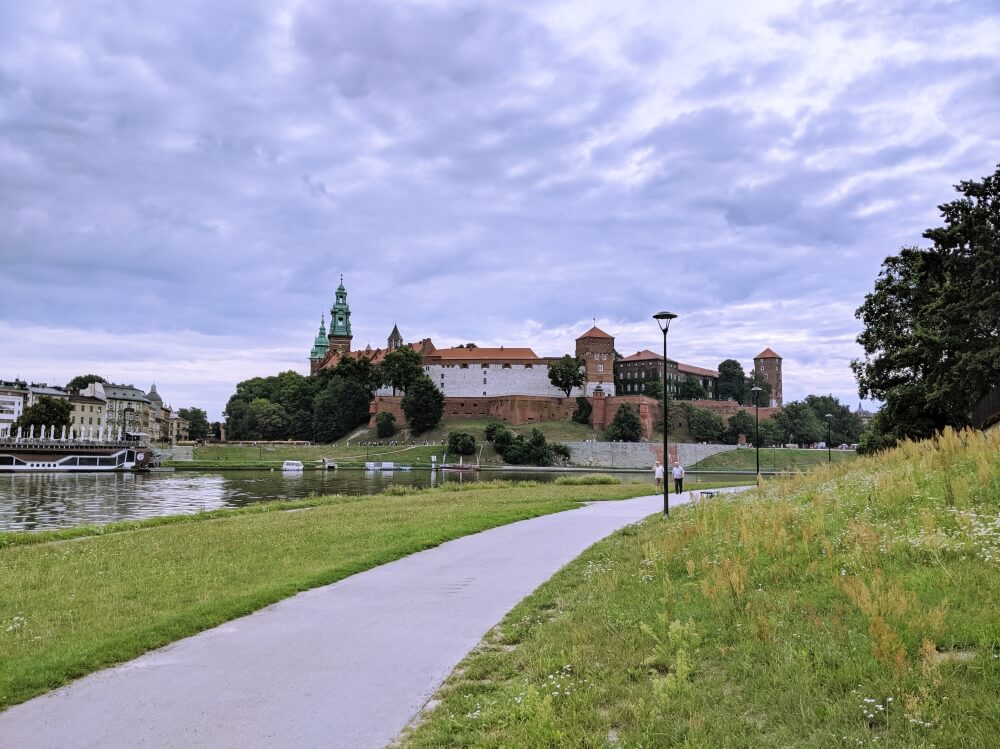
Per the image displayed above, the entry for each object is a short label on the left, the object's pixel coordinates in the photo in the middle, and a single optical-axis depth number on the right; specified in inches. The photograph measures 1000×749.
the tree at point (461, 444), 3782.0
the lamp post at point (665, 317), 716.0
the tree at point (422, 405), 4138.8
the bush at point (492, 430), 3907.5
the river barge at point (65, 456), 2933.1
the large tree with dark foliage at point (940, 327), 928.9
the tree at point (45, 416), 3757.4
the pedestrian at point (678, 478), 1027.9
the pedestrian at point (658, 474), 1118.7
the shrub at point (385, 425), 4249.5
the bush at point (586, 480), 1381.6
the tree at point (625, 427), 4200.3
